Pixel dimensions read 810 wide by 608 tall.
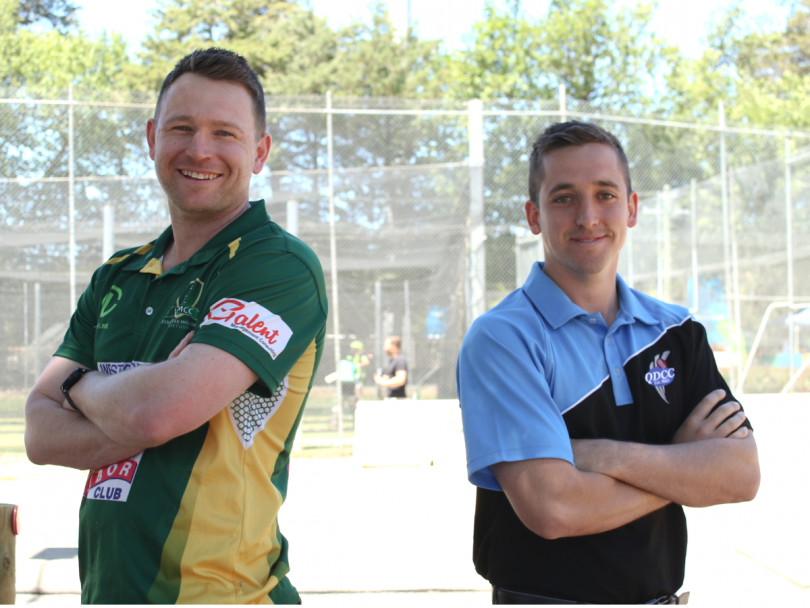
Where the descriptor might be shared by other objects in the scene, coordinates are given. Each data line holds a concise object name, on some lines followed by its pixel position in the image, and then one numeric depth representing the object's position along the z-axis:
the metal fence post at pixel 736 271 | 11.47
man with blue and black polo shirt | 1.77
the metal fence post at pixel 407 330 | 10.60
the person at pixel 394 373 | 10.31
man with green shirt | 1.55
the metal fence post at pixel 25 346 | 9.90
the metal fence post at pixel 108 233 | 9.83
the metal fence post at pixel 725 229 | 11.32
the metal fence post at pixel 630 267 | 12.19
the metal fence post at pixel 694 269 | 12.05
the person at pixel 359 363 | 10.48
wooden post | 1.90
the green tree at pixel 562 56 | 25.08
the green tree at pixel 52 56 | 26.11
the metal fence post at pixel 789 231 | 12.06
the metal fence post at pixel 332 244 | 10.04
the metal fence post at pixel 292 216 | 10.10
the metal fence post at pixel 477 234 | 10.21
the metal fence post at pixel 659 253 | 12.35
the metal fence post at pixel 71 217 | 9.54
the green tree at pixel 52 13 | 34.39
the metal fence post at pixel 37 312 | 9.91
